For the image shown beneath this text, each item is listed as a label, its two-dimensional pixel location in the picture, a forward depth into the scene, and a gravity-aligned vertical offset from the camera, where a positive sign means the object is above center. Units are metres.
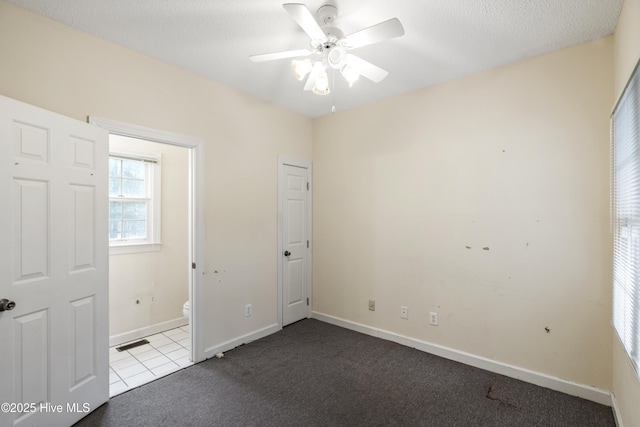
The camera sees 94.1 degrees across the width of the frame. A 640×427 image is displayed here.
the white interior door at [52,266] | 1.64 -0.32
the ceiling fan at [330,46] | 1.59 +1.00
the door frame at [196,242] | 2.77 -0.26
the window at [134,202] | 3.37 +0.14
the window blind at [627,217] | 1.46 -0.02
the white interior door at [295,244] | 3.68 -0.39
